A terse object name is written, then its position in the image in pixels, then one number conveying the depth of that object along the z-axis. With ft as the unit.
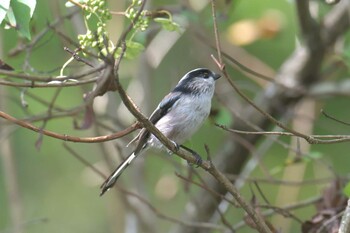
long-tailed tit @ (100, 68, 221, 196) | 23.26
